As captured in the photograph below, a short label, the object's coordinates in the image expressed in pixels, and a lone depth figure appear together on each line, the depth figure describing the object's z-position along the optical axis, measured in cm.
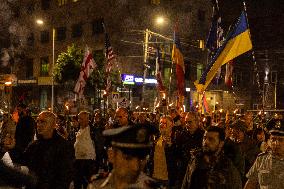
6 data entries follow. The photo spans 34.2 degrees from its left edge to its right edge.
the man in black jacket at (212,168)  516
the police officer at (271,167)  504
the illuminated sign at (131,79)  3941
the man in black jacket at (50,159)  578
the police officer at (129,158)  289
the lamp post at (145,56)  2776
